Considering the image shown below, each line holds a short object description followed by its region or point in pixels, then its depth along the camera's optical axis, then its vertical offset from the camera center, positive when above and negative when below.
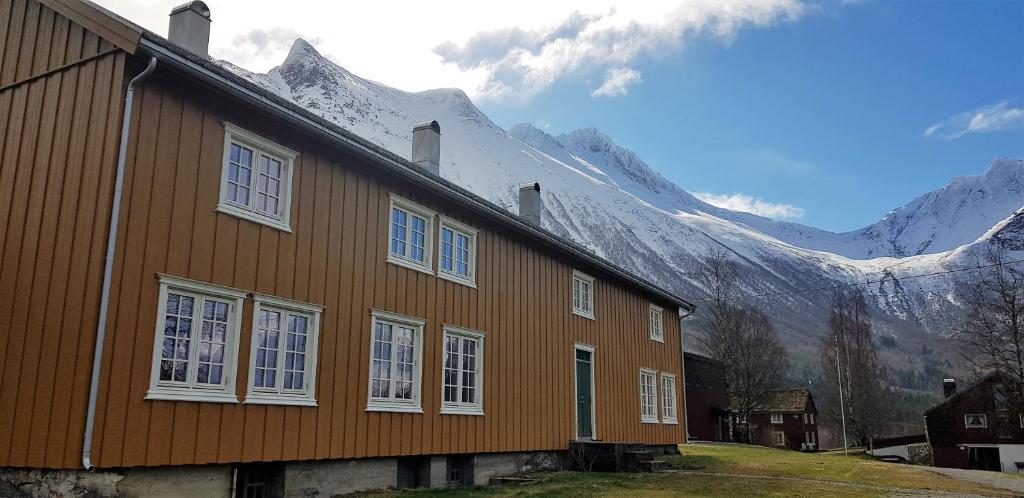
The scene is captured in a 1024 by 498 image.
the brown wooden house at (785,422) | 66.88 -0.31
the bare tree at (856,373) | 62.53 +3.88
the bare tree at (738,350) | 54.09 +4.84
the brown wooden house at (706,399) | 46.59 +1.12
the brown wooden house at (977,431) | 49.19 -0.66
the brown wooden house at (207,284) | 9.27 +1.82
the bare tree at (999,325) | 41.25 +5.24
